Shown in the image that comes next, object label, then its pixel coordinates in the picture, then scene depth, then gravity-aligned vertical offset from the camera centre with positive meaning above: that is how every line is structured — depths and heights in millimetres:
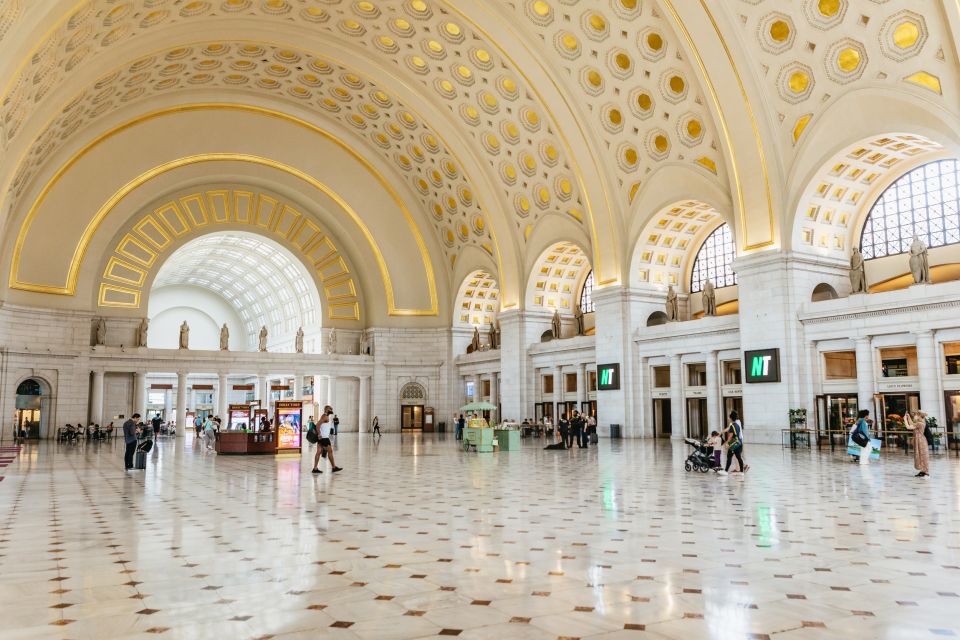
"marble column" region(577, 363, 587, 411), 33281 +720
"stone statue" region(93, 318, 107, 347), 34784 +3285
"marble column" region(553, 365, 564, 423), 34500 +669
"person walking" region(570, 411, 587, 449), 23547 -937
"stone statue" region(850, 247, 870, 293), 23375 +3821
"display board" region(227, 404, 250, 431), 23922 -434
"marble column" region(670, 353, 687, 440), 28156 -70
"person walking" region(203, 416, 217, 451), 24969 -1158
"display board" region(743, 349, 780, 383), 23281 +988
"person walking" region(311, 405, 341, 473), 14621 -729
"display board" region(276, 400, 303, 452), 21906 -701
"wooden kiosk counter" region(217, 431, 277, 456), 21734 -1200
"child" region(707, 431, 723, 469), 13969 -871
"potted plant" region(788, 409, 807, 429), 22297 -662
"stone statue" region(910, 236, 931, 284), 21250 +3753
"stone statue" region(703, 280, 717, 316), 28469 +3730
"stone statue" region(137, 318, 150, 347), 36375 +3465
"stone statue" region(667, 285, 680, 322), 30094 +3685
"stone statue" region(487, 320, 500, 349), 39812 +3319
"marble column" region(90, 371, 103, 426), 33528 +197
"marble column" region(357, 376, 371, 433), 40094 -457
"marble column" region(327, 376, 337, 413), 40156 +583
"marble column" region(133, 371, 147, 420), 35312 +566
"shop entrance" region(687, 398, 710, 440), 28484 -841
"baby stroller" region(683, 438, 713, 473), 14211 -1164
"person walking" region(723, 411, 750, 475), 13742 -837
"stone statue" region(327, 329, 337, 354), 40688 +3206
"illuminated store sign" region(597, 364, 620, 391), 29969 +849
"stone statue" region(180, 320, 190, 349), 37938 +3404
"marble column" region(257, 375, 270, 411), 38000 +751
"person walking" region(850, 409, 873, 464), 15203 -827
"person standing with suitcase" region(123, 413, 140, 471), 15664 -781
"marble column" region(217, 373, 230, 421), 37344 +504
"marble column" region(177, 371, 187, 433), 36031 +265
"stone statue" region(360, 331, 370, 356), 41188 +3060
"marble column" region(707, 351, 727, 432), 26641 -9
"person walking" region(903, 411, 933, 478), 12961 -895
